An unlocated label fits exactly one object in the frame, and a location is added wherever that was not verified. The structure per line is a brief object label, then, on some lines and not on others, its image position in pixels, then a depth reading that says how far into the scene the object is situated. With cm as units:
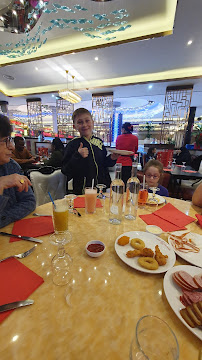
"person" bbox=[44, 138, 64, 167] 365
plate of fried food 71
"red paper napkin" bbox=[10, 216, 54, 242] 95
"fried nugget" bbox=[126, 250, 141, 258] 76
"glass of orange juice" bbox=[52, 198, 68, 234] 91
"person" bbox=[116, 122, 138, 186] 396
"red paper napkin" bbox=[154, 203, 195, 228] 115
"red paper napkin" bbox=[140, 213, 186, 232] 108
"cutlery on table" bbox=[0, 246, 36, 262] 75
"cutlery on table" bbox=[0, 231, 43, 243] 87
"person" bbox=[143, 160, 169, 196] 208
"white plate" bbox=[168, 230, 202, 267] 76
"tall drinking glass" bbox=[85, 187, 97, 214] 120
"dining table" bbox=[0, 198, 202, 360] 44
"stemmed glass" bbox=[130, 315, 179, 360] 40
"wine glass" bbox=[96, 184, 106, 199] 158
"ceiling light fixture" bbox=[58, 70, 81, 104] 535
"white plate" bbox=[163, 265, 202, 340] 49
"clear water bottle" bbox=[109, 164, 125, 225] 112
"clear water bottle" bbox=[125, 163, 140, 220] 121
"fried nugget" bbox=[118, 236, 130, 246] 85
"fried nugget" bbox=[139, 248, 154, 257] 77
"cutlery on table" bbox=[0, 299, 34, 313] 52
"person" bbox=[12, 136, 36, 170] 446
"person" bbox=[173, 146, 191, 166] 541
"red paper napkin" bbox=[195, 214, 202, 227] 112
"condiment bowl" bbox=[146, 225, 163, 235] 98
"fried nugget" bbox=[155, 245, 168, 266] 73
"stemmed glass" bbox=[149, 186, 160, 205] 143
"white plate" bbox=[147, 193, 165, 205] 144
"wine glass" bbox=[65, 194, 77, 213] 133
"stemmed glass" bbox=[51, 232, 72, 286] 65
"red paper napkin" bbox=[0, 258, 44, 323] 57
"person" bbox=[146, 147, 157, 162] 506
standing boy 193
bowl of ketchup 76
